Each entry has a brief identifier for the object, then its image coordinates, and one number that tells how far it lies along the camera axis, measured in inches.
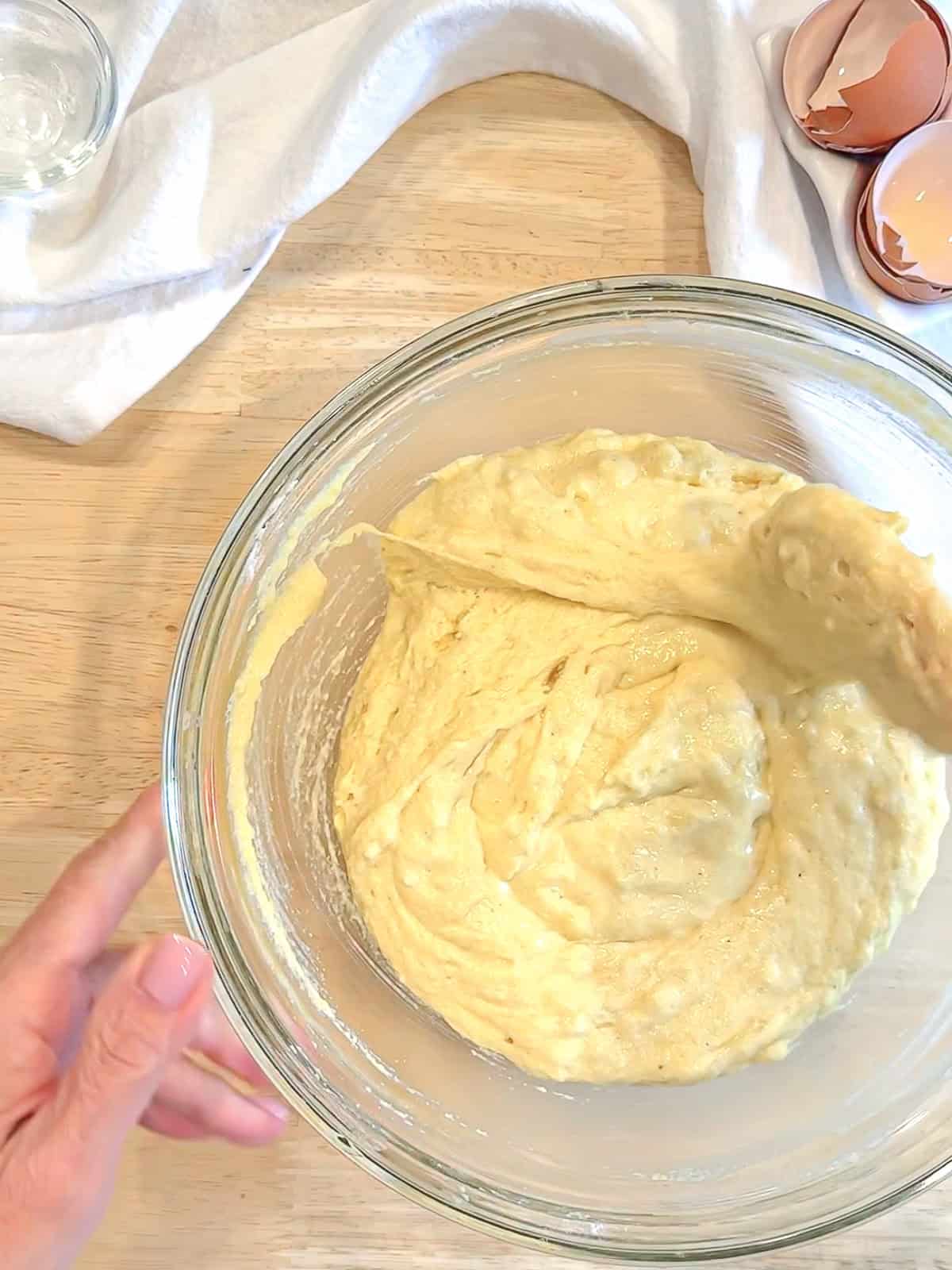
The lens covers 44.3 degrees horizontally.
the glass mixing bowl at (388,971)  10.9
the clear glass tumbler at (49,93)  13.2
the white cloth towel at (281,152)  12.5
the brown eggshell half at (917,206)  12.3
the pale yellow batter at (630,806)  11.0
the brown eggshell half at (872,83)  12.4
